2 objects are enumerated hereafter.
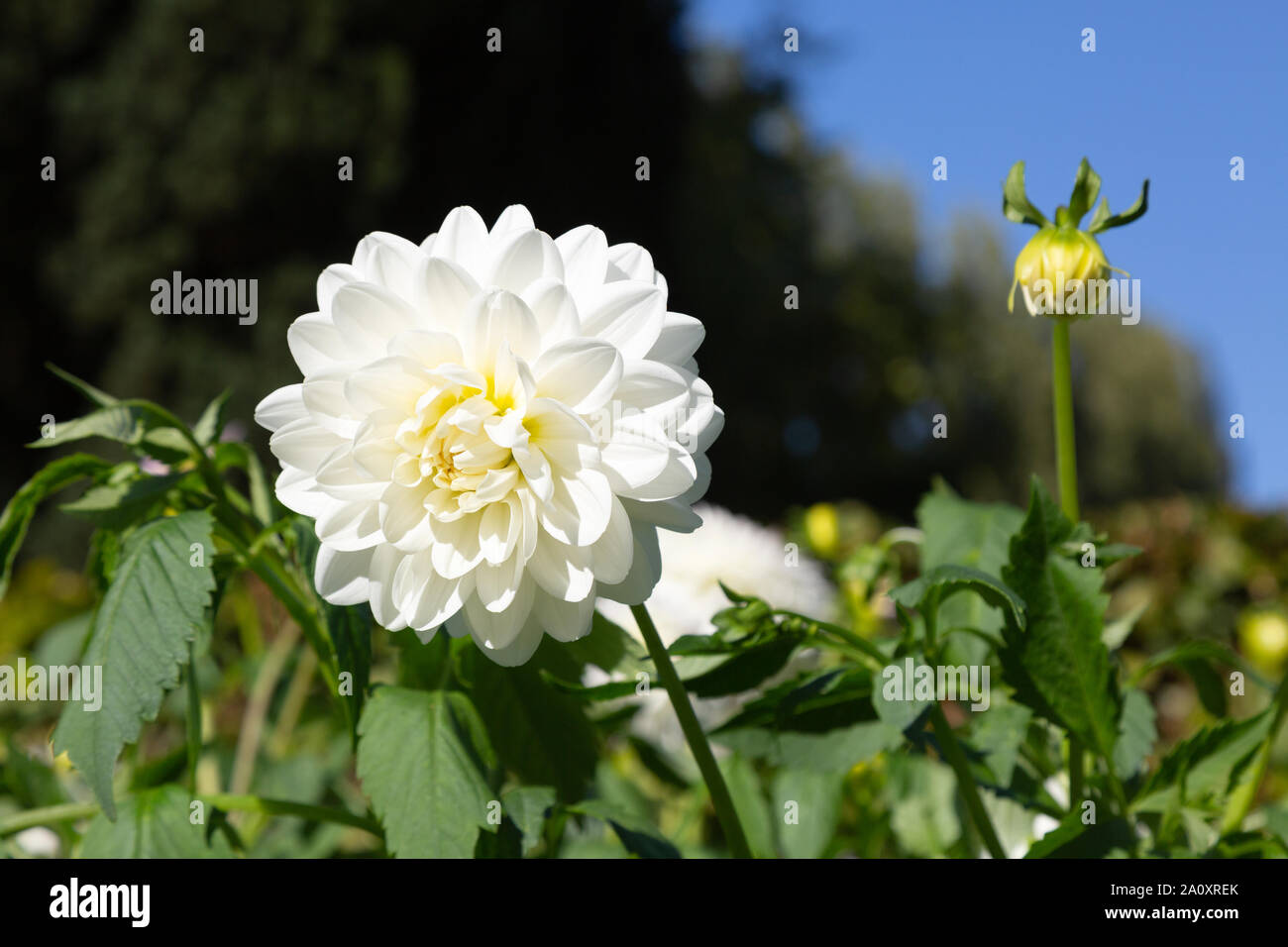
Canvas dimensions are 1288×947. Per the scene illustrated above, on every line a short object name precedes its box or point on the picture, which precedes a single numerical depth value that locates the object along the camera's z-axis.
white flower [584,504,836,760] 1.00
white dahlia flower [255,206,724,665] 0.49
